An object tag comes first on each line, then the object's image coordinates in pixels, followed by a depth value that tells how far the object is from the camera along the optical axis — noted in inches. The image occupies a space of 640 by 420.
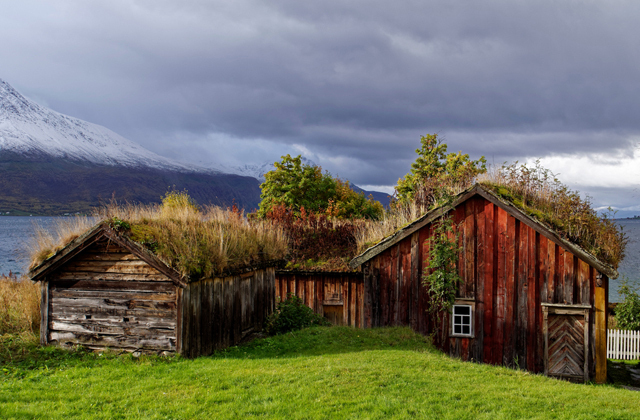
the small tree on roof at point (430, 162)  1686.8
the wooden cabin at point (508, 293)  565.0
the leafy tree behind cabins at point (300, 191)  1851.6
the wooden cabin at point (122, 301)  427.5
